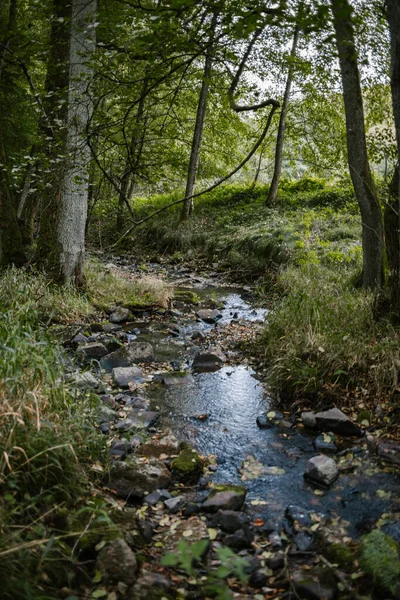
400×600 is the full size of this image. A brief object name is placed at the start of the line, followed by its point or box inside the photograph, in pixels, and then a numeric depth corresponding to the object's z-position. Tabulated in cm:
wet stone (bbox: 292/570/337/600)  234
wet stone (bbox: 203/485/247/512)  312
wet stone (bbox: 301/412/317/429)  439
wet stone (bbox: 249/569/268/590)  246
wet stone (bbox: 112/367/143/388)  536
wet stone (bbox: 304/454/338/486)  349
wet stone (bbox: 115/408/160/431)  422
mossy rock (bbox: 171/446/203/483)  352
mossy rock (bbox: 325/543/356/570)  257
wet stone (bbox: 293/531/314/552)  278
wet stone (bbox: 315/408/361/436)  420
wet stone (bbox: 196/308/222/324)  834
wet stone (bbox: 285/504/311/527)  304
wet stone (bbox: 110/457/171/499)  324
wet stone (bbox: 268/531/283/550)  279
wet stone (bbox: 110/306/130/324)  800
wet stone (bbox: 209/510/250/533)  293
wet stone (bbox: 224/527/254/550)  278
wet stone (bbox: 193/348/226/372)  609
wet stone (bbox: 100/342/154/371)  603
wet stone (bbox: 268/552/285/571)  258
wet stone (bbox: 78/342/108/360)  623
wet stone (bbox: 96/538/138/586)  227
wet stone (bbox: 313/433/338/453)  402
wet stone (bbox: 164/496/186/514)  315
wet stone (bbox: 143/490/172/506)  320
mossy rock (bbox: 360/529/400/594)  233
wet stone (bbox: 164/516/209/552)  276
